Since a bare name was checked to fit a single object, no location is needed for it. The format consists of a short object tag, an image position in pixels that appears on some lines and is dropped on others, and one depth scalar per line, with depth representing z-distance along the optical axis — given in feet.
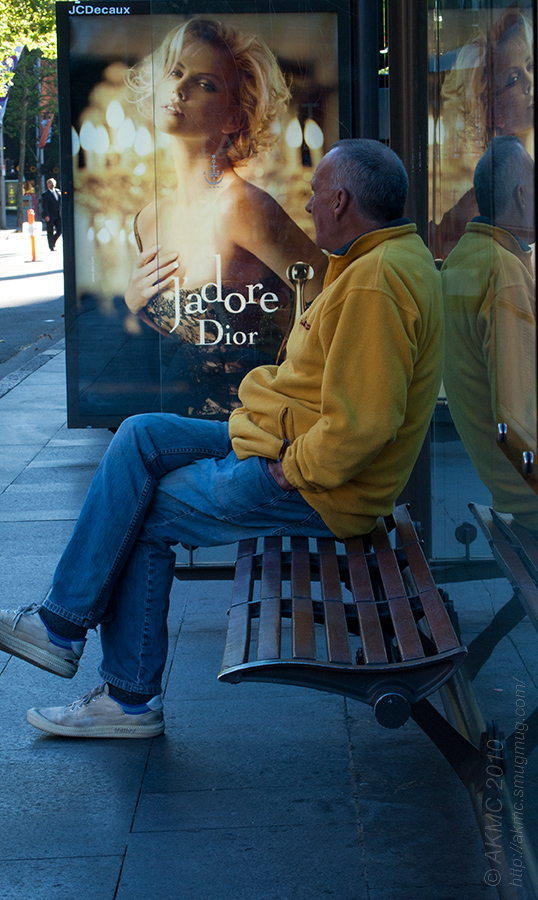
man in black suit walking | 84.95
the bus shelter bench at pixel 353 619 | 7.27
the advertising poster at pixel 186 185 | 16.84
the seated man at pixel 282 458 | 8.42
